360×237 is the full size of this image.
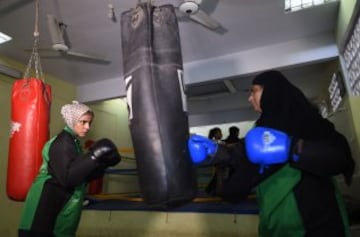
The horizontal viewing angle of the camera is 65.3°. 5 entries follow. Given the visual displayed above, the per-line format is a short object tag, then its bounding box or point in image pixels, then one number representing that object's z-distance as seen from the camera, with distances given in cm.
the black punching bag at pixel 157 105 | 115
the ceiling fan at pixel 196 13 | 285
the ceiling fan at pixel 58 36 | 335
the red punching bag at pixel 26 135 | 231
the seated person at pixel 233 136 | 549
